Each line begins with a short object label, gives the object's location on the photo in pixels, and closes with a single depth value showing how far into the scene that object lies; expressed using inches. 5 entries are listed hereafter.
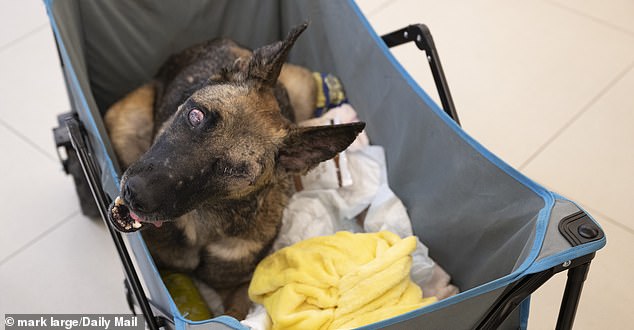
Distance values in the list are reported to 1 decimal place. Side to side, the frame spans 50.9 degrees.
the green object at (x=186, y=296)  64.6
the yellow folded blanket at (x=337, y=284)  57.6
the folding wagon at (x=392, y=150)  46.4
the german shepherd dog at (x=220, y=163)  48.4
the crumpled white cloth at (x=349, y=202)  71.9
